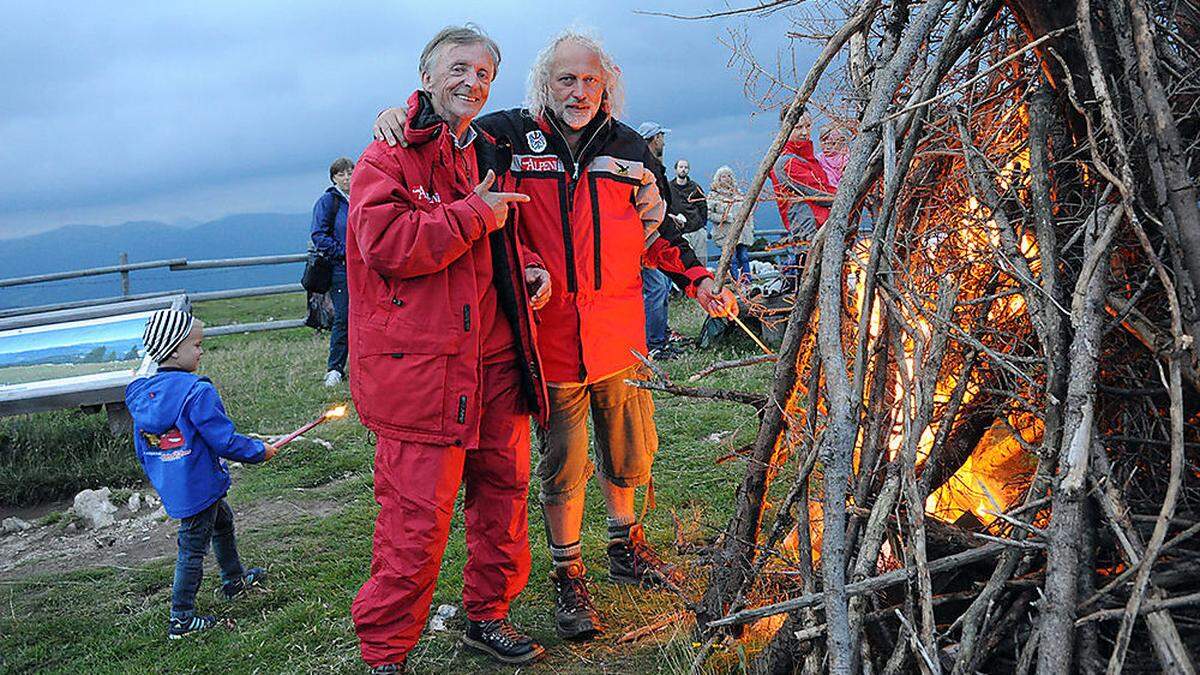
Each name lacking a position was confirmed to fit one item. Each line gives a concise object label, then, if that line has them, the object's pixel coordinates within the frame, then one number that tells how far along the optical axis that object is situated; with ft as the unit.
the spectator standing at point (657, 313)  32.22
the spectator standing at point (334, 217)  29.30
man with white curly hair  12.89
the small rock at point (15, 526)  20.12
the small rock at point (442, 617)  13.71
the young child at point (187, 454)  14.71
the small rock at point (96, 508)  20.03
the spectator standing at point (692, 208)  30.19
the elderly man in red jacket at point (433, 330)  11.15
